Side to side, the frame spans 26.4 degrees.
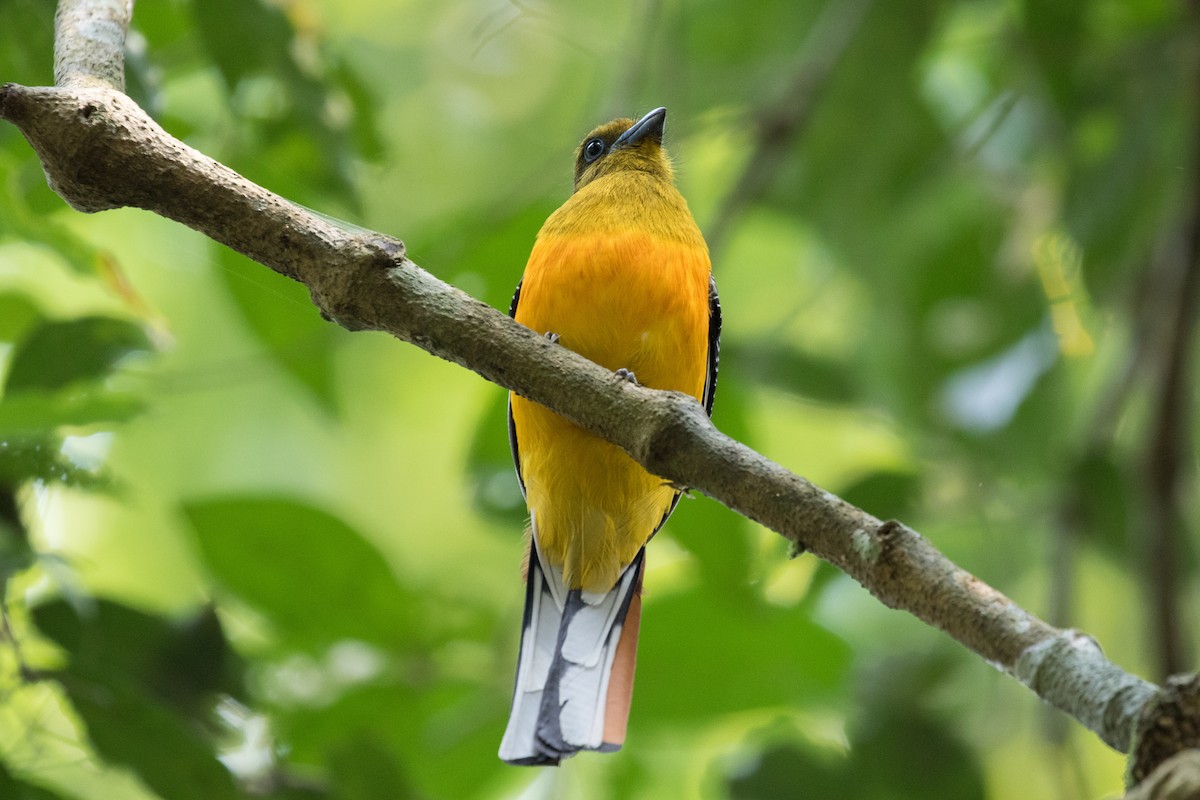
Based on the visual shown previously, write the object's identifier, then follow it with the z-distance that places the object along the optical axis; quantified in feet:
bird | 19.01
